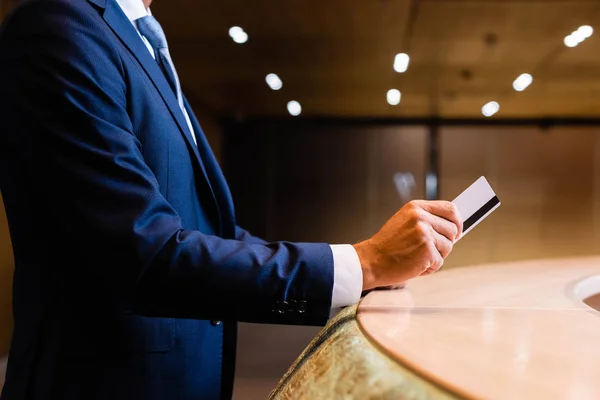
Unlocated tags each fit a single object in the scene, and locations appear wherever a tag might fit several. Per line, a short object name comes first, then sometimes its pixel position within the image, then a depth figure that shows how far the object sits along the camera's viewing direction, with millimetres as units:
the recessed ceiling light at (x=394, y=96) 5055
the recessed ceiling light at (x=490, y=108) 5215
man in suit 628
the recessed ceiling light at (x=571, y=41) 4434
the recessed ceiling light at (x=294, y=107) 5059
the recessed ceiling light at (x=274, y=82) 4844
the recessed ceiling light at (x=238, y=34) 4266
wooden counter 396
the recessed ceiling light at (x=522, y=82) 4973
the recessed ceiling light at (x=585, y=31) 4324
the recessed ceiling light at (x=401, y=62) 4673
